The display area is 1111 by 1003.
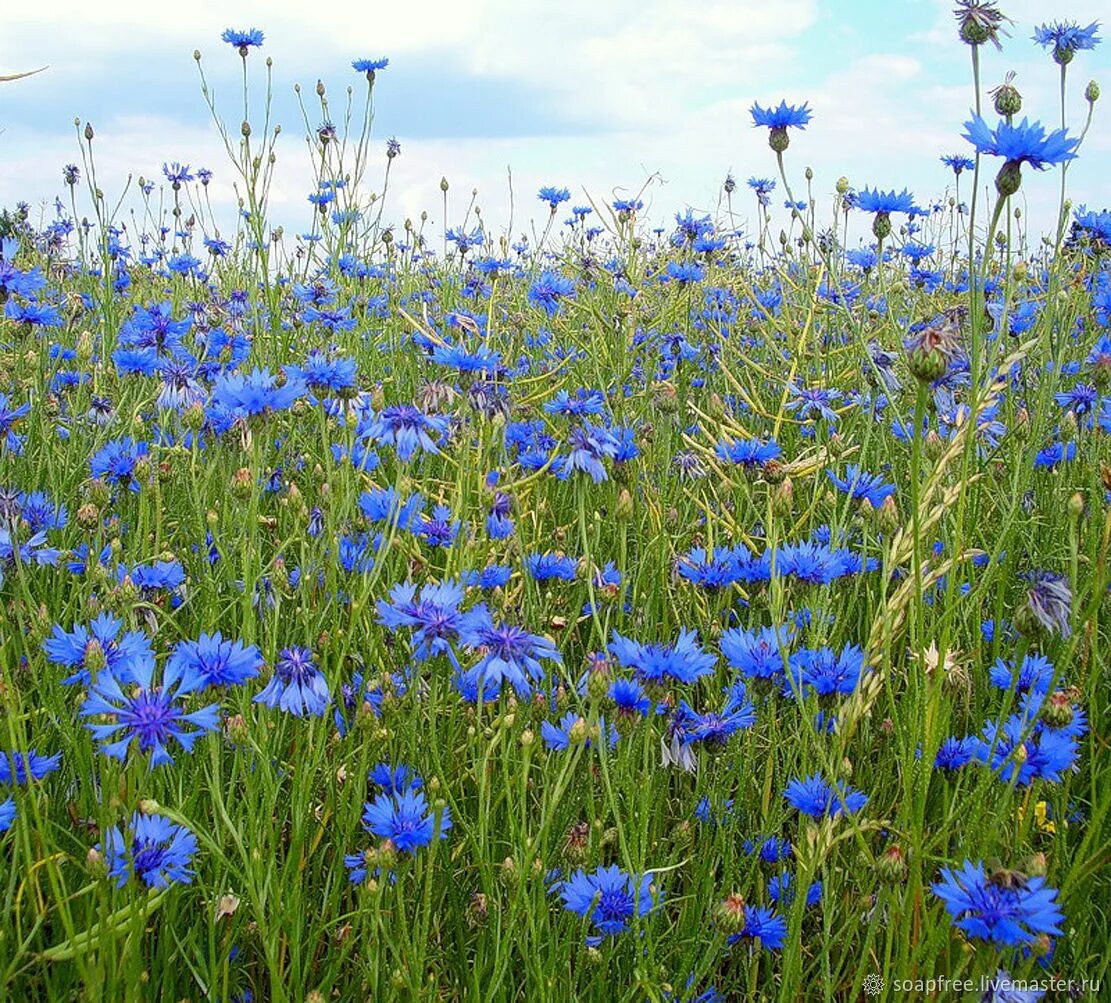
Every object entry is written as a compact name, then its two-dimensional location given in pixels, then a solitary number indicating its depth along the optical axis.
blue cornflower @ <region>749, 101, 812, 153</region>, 0.89
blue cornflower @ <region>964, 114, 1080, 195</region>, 0.59
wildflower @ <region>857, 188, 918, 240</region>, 0.99
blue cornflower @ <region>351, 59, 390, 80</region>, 3.09
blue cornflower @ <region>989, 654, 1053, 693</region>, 0.67
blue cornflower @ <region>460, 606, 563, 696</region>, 0.57
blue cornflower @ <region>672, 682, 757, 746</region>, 0.62
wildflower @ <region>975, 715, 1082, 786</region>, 0.58
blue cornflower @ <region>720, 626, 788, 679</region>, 0.61
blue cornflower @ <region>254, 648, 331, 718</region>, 0.57
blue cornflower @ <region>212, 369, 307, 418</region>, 0.65
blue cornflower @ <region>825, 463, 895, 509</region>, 0.82
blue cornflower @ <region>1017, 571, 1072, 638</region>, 0.54
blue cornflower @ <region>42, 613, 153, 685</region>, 0.56
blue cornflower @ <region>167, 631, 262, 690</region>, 0.54
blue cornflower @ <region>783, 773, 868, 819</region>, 0.58
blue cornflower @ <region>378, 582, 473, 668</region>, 0.57
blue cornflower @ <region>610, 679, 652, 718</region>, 0.59
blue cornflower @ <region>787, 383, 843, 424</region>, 0.97
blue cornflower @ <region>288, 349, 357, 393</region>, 0.72
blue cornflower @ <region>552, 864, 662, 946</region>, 0.57
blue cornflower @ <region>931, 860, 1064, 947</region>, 0.47
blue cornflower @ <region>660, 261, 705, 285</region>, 1.42
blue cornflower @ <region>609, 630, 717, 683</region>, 0.58
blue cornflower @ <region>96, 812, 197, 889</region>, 0.55
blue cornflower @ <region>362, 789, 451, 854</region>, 0.56
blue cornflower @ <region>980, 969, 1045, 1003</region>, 0.49
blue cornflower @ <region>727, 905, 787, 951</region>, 0.60
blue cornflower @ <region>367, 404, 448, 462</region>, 0.70
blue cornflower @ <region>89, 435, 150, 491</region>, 0.81
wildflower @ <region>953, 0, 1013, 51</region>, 0.66
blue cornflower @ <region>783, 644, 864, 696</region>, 0.62
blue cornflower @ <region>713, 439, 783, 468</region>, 0.78
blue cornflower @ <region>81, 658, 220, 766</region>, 0.50
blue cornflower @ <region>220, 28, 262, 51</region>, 1.47
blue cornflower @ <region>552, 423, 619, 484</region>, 0.71
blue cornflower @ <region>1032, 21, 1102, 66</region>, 0.87
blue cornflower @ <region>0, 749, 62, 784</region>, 0.60
